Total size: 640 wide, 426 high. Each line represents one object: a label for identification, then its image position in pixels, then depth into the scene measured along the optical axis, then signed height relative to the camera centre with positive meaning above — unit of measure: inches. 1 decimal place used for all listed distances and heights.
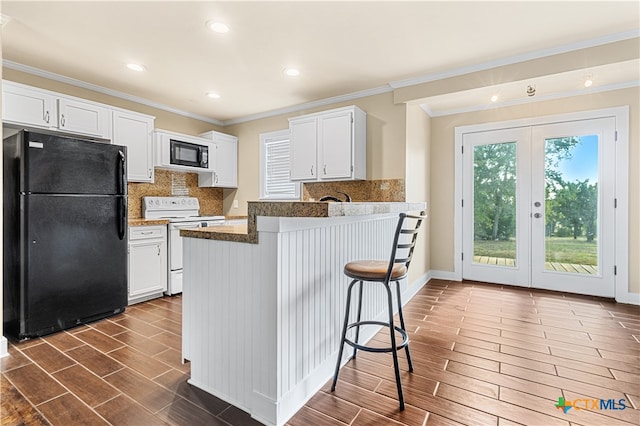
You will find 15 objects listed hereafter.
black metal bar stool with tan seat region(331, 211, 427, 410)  69.8 -14.7
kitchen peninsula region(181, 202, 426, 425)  63.9 -21.2
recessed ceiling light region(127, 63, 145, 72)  125.2 +56.6
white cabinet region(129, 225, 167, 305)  139.6 -23.6
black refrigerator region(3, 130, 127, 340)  103.0 -7.4
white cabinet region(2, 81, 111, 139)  115.3 +38.9
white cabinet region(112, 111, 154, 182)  147.2 +33.1
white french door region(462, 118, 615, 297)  149.2 +1.6
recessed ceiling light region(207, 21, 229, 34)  96.3 +56.1
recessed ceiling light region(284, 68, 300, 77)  129.9 +56.8
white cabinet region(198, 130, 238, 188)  194.1 +29.4
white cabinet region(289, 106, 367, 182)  147.8 +31.0
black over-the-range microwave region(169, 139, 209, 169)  168.4 +30.7
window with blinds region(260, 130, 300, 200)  189.6 +25.3
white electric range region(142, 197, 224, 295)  154.4 -4.6
